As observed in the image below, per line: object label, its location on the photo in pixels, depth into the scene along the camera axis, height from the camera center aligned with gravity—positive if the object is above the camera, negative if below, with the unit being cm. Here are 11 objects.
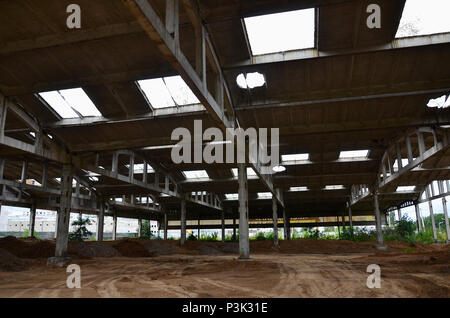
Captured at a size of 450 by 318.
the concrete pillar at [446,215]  3125 +46
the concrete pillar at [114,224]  4295 +16
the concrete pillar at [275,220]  3317 +27
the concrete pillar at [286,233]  4814 -161
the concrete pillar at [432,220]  3403 -4
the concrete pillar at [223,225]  4240 -27
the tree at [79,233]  2977 -66
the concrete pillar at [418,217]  3931 +40
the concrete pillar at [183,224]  3238 +1
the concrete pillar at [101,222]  3309 +35
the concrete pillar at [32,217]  3327 +96
